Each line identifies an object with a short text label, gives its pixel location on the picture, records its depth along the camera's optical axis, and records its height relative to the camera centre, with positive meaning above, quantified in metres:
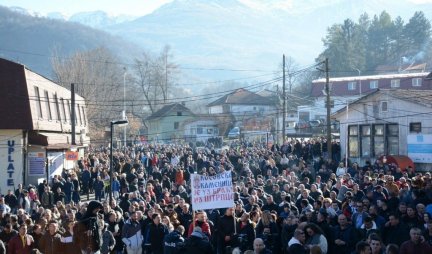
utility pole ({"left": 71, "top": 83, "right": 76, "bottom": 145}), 38.62 +1.76
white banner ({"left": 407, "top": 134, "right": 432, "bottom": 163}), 34.25 -0.12
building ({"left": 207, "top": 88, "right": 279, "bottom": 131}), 98.12 +5.59
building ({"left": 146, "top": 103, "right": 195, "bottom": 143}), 88.81 +3.17
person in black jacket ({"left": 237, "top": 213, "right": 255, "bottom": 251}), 15.03 -1.85
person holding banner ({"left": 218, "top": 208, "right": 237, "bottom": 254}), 15.29 -1.80
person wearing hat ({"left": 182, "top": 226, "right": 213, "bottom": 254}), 13.67 -1.86
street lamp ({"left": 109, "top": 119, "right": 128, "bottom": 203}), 24.28 +0.73
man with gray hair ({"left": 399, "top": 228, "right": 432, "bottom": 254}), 11.59 -1.60
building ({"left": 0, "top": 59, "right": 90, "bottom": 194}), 34.19 +0.46
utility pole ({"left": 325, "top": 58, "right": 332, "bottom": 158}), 35.91 +0.99
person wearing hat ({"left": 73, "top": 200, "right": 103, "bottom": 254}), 12.16 -1.47
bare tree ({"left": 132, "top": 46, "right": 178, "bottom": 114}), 99.04 +9.17
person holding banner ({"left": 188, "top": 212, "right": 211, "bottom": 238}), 15.41 -1.65
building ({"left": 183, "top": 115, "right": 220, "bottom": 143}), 85.36 +2.09
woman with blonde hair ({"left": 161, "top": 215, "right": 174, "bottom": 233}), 16.47 -1.76
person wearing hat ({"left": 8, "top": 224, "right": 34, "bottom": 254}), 15.03 -2.03
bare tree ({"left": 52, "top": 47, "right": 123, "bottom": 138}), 73.75 +6.39
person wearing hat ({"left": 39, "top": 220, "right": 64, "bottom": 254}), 15.07 -2.00
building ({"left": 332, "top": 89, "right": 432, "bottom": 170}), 35.12 +1.02
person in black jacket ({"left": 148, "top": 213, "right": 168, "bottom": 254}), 16.44 -2.01
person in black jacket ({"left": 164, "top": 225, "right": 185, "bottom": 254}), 14.79 -1.96
